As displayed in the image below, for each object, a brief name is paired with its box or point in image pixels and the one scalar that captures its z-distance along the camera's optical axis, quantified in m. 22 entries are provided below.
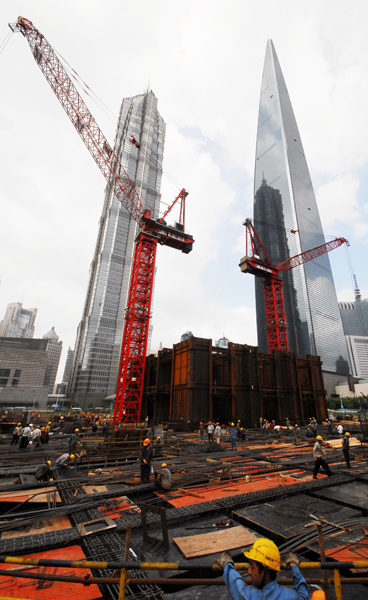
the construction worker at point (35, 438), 15.26
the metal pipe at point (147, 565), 2.43
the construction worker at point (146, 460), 8.45
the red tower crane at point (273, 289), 54.78
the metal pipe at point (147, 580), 2.45
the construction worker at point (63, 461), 9.50
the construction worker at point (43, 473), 8.90
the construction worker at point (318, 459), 9.37
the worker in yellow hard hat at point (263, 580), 2.08
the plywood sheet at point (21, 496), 7.59
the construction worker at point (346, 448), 11.09
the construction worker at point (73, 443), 11.77
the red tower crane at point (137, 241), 35.47
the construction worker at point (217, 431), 19.88
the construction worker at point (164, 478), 7.79
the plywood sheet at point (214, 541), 4.81
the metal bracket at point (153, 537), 4.89
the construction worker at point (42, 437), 17.45
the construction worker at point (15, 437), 17.84
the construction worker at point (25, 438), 15.57
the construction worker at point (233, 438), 14.97
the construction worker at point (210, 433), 18.60
